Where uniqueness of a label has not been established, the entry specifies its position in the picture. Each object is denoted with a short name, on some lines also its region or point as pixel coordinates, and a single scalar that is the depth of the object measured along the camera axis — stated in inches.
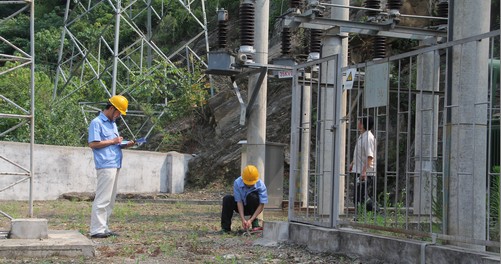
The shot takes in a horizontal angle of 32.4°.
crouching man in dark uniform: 510.6
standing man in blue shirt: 486.9
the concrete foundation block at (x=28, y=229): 425.1
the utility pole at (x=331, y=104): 423.8
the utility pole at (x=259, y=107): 601.3
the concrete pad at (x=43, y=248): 388.2
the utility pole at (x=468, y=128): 316.8
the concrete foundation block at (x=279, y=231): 461.1
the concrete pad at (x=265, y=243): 453.4
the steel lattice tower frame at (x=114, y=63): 1231.5
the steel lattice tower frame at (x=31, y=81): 464.4
